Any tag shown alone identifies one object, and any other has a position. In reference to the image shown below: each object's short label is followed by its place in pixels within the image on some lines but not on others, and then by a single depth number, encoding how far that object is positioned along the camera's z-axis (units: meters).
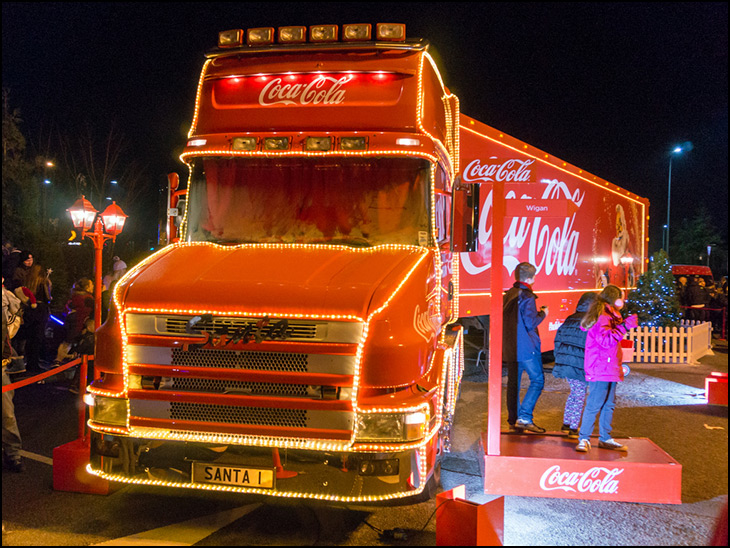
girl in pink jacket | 5.89
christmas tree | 15.41
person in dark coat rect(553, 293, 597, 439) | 6.75
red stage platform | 5.26
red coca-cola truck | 4.21
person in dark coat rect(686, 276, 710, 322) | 21.33
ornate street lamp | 12.20
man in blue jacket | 7.16
